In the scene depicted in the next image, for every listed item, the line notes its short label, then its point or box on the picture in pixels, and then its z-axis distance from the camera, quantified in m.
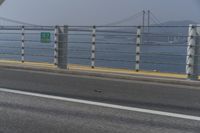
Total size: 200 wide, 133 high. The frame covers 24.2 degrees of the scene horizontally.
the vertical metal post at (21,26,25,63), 16.41
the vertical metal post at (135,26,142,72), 13.29
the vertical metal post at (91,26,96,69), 14.45
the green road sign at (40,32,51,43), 16.05
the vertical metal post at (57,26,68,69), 14.48
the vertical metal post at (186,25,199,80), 11.85
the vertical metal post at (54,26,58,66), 14.57
